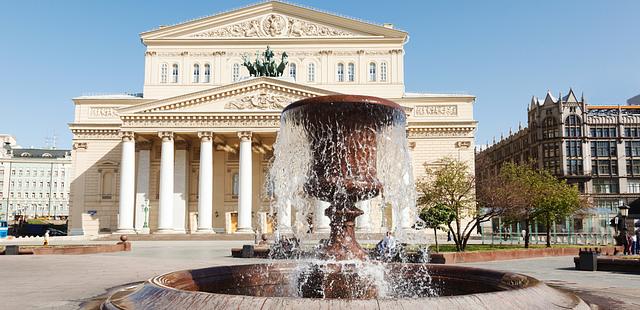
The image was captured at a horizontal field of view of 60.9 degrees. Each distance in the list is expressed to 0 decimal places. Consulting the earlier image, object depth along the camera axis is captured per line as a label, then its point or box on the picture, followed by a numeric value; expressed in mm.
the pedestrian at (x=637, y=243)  29000
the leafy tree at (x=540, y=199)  33834
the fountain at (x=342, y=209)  9016
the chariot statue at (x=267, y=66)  52656
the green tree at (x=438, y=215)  26469
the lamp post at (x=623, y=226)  28859
